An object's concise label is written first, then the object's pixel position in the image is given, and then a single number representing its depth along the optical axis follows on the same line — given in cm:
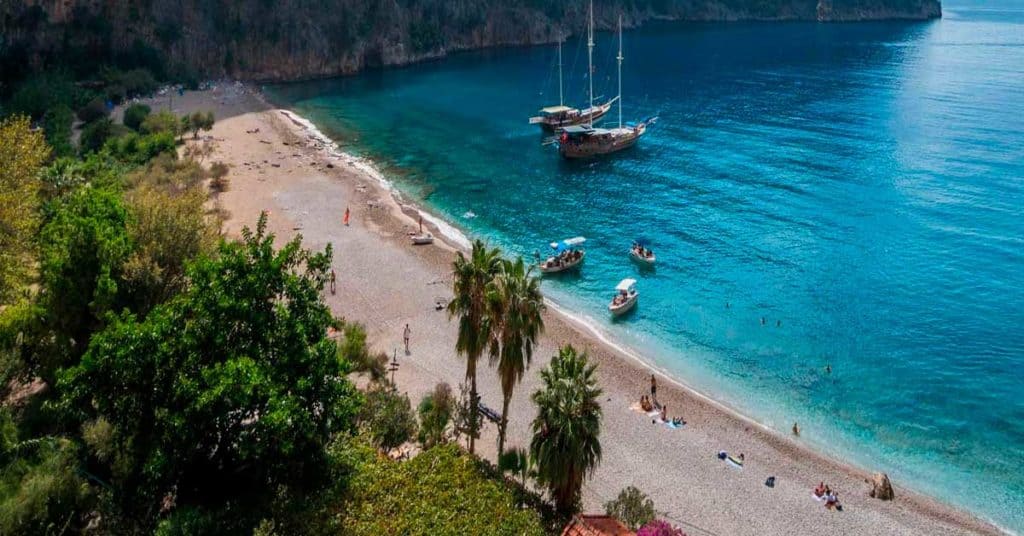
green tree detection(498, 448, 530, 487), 2774
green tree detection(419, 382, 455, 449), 2970
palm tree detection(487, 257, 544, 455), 2492
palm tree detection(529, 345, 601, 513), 2248
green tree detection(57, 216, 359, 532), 2261
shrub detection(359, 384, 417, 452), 2930
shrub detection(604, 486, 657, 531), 2575
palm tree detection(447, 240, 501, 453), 2584
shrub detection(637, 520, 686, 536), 2108
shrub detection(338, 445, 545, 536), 2295
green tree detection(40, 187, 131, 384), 2920
